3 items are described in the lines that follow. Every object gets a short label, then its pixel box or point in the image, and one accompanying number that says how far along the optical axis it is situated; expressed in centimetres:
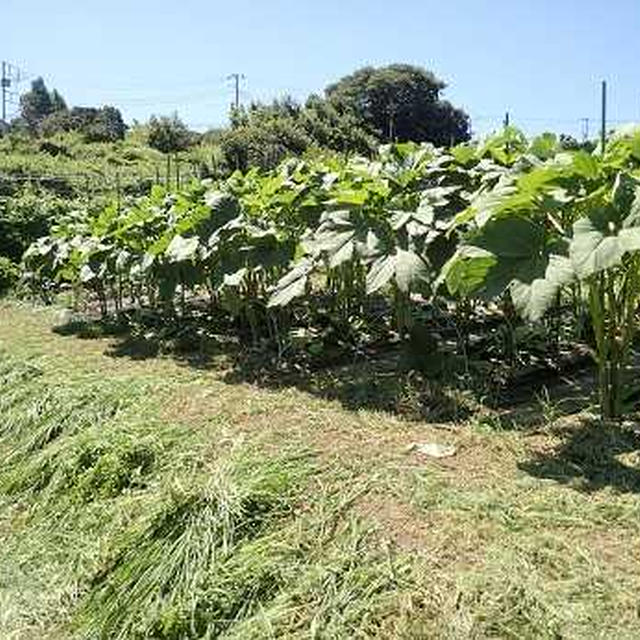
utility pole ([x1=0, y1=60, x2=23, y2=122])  6589
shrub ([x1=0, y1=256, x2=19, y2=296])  861
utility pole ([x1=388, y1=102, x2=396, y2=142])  3602
